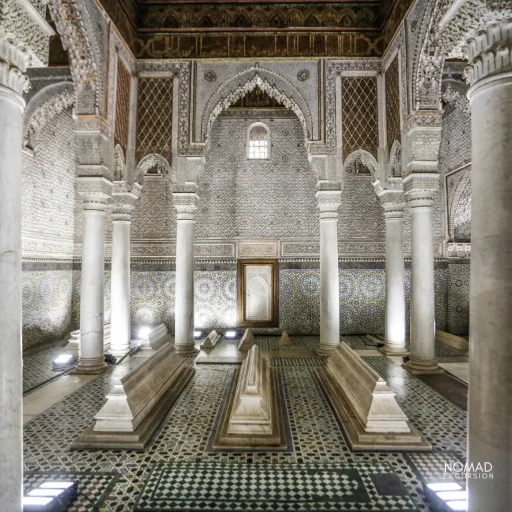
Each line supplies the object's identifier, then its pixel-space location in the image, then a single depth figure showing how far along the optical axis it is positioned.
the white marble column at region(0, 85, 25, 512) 2.06
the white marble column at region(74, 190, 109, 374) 5.70
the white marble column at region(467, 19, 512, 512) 1.97
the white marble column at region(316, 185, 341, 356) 6.71
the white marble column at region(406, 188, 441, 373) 5.66
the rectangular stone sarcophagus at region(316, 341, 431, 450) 3.41
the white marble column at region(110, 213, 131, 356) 6.87
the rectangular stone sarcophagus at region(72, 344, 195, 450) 3.45
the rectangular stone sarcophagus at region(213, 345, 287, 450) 3.45
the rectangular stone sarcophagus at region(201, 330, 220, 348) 7.54
